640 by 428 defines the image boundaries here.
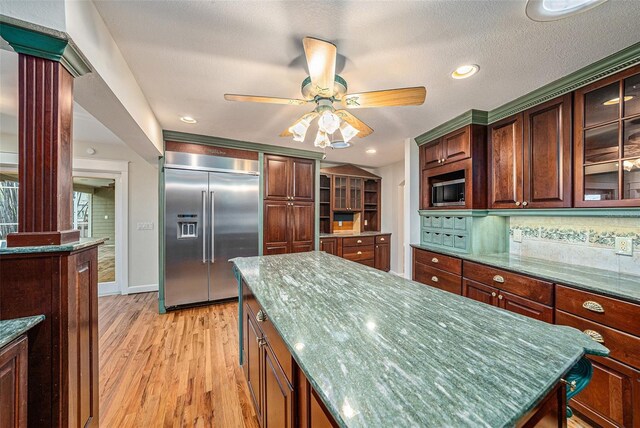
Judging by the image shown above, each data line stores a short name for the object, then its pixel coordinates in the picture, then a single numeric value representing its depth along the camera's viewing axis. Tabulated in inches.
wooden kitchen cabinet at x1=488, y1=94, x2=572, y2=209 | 73.6
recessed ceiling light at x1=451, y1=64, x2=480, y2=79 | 66.3
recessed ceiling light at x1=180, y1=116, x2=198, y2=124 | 102.6
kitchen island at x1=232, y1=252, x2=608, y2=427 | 20.5
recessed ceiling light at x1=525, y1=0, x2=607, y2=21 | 45.3
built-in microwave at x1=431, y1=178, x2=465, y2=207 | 102.0
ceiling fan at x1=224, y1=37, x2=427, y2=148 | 52.0
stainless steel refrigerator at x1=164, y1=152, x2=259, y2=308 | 125.3
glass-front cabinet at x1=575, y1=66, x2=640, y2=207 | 60.0
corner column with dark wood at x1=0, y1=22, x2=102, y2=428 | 38.4
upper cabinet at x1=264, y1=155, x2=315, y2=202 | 145.8
